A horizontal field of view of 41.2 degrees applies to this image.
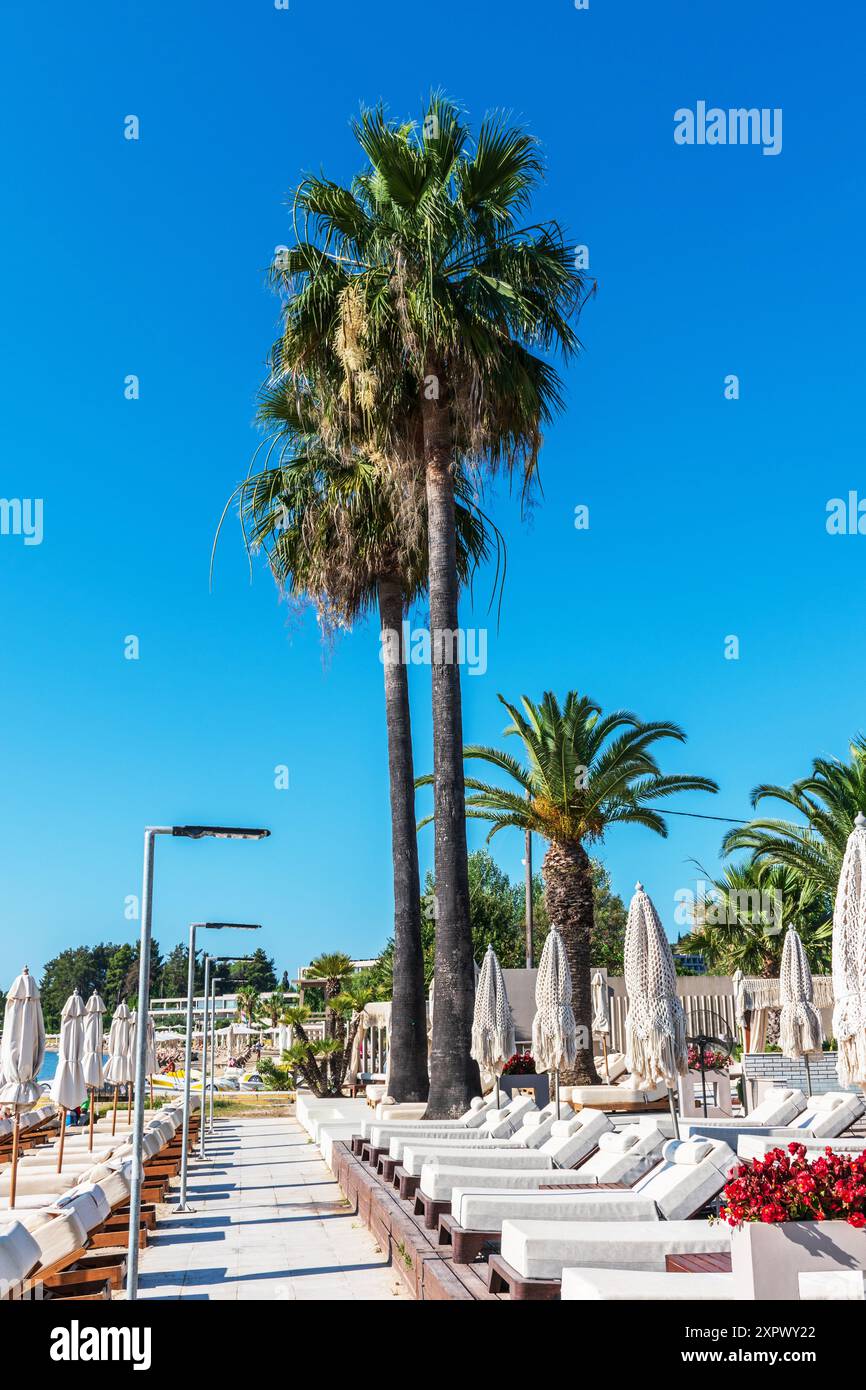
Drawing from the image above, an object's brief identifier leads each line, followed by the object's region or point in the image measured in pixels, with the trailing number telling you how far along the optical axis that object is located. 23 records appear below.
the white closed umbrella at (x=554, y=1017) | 14.31
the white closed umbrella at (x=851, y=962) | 7.32
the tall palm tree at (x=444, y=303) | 15.64
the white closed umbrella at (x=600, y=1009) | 25.27
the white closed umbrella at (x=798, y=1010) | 16.02
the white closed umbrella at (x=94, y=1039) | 17.61
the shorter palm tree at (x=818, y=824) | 23.47
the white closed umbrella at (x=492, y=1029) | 15.69
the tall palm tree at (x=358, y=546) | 18.48
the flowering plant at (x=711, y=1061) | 20.77
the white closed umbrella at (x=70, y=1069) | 13.91
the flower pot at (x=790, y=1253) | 5.18
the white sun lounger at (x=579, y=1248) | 6.24
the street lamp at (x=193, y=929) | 12.68
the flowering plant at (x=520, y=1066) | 20.80
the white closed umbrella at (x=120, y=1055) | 19.33
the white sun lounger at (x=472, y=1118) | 13.59
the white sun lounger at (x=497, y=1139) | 11.30
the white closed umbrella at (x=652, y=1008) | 10.80
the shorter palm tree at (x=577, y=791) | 20.78
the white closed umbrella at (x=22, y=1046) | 12.60
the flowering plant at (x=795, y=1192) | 5.27
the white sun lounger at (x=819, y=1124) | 11.81
